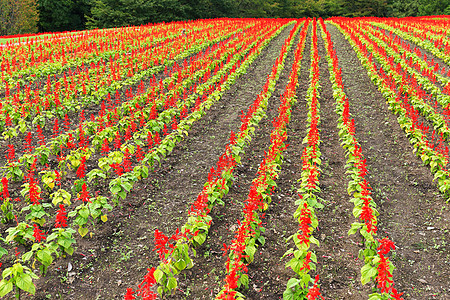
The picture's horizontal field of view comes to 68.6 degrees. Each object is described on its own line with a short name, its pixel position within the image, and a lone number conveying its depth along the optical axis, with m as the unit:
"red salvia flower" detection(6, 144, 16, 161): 6.69
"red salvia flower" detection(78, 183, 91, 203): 5.37
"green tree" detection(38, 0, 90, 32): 47.69
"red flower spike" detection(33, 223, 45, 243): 4.60
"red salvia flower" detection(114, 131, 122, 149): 7.67
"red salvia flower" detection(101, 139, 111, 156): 7.15
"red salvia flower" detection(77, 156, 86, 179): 6.10
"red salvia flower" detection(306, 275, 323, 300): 3.27
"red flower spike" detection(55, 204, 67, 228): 4.76
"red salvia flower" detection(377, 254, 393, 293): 3.71
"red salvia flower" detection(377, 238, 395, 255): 3.88
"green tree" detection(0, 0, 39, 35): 38.38
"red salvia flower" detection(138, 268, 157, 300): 3.36
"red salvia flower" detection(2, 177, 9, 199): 5.42
